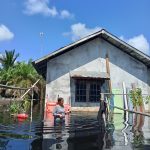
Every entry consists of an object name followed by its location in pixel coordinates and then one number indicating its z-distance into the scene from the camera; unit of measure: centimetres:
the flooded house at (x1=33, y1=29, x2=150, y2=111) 1032
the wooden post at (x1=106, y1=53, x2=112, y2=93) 1067
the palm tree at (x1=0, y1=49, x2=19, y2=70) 2009
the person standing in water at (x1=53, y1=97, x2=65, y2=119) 578
